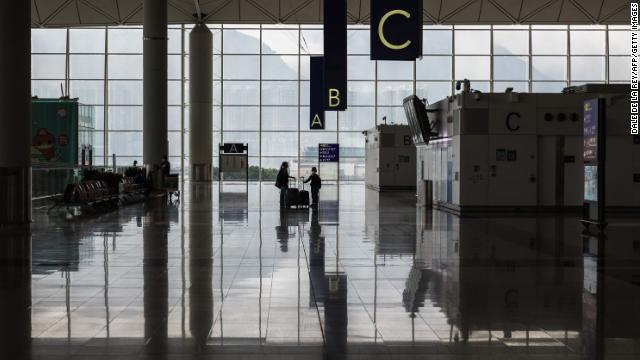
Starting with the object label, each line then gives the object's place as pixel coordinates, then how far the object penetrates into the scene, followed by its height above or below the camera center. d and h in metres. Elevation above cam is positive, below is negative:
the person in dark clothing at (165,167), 31.75 +0.12
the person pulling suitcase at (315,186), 25.17 -0.52
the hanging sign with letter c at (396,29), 15.11 +2.83
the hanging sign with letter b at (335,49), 23.62 +3.83
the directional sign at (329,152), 48.03 +1.18
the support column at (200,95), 48.66 +4.84
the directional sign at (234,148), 48.56 +1.42
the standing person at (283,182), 24.83 -0.39
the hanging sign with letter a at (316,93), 32.69 +3.39
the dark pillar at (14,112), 16.42 +1.26
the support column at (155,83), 32.59 +3.77
